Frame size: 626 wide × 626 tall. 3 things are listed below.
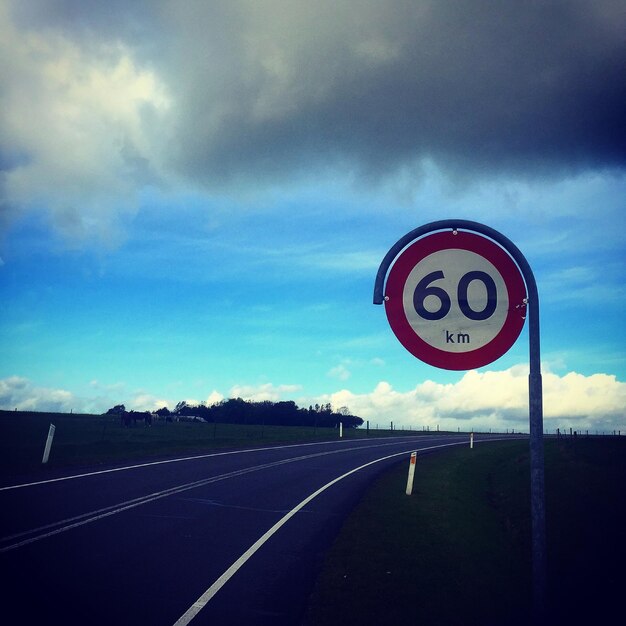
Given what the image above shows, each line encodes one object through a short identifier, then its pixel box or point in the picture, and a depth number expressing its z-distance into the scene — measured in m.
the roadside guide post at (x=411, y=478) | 14.27
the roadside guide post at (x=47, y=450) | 17.24
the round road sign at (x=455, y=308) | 3.45
